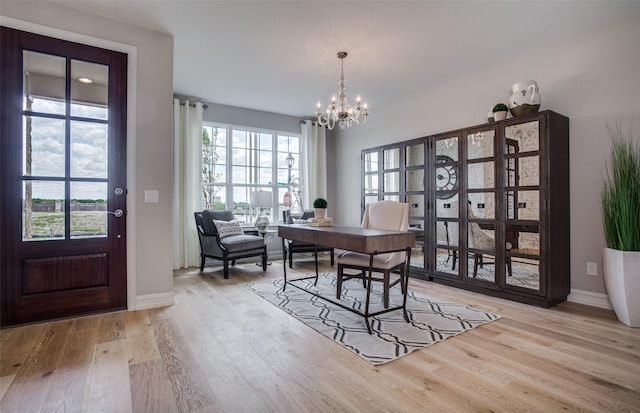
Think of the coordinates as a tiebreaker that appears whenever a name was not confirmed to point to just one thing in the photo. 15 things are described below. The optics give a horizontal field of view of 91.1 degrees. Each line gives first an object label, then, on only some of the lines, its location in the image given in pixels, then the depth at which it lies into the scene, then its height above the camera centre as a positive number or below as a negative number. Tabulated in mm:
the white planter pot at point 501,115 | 3404 +997
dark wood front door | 2531 +263
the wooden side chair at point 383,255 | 2793 -441
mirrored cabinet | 3006 -3
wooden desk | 2387 -270
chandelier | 3352 +1034
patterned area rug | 2207 -961
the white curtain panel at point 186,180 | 4836 +451
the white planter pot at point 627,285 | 2520 -639
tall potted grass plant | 2527 -237
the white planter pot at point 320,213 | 3383 -57
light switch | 3010 +129
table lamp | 5016 +80
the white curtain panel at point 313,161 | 6109 +920
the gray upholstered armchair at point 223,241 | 4344 -463
